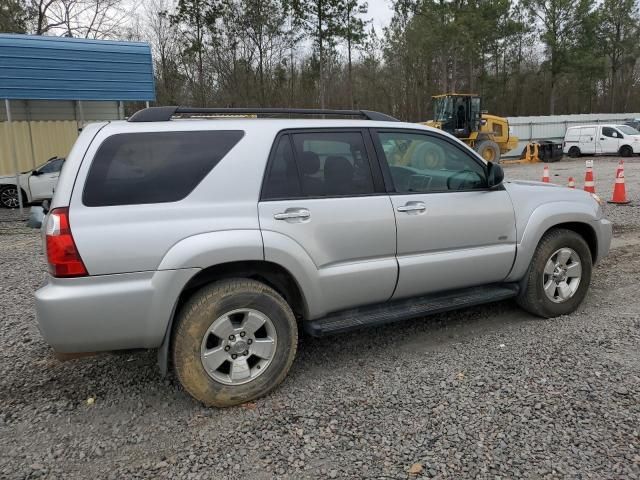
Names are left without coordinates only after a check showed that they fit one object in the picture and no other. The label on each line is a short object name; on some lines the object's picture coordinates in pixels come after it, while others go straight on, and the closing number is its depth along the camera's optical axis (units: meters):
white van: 26.11
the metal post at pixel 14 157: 12.29
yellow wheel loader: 21.94
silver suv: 2.93
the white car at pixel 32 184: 13.57
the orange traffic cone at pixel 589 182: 11.04
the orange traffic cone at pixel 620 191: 11.07
